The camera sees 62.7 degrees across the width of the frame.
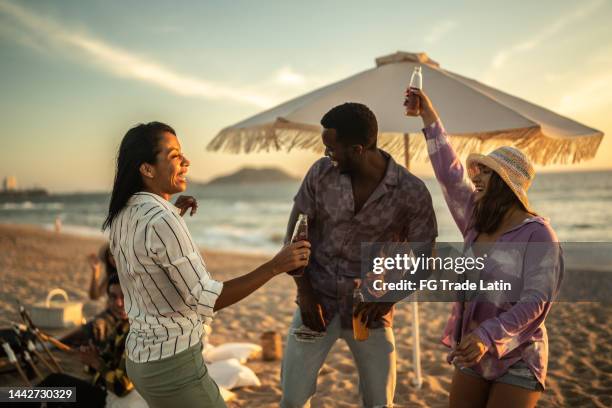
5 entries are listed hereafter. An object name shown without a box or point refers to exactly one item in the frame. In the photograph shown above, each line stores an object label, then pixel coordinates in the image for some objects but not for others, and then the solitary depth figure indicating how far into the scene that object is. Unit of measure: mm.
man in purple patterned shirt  2729
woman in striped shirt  1918
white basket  5660
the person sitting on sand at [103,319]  4148
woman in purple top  2258
